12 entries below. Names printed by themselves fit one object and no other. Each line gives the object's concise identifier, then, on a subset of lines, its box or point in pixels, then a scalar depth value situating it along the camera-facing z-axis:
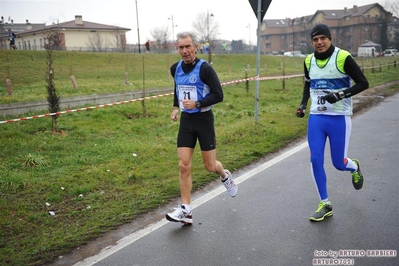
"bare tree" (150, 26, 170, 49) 78.10
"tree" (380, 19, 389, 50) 79.01
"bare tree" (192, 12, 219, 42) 83.81
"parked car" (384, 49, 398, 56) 71.56
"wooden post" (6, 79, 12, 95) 15.72
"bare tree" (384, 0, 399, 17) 69.50
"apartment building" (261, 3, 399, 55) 89.38
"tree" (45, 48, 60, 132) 10.38
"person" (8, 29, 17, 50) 36.99
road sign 9.48
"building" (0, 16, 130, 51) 64.88
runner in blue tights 4.73
